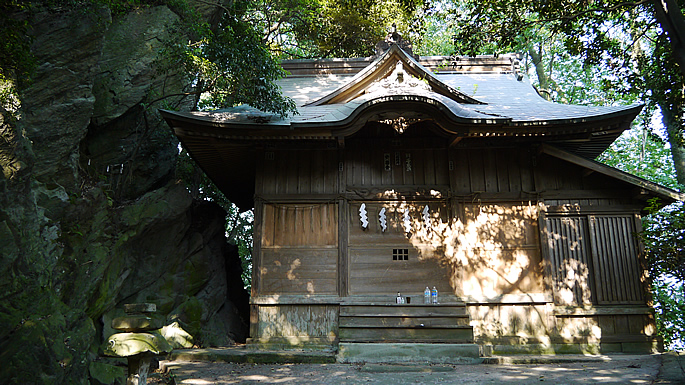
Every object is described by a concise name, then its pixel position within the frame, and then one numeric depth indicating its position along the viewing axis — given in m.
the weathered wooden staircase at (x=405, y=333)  8.60
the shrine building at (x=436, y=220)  9.72
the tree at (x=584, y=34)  7.94
